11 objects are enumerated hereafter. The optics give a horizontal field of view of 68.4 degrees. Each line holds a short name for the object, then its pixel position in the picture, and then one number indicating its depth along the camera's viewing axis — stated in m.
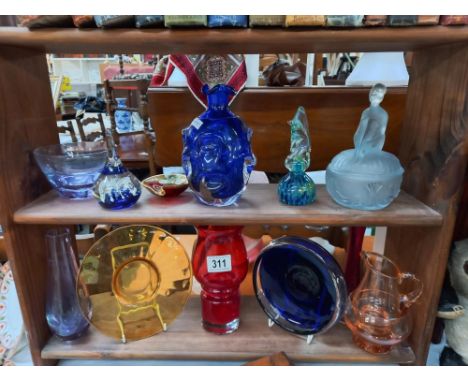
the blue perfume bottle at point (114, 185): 0.65
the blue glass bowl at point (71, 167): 0.70
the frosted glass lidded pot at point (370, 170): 0.62
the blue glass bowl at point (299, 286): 0.73
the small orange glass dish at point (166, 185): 0.70
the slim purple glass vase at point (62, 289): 0.75
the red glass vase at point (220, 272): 0.76
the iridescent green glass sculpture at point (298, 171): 0.67
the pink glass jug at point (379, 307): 0.73
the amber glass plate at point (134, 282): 0.75
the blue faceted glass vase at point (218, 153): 0.65
